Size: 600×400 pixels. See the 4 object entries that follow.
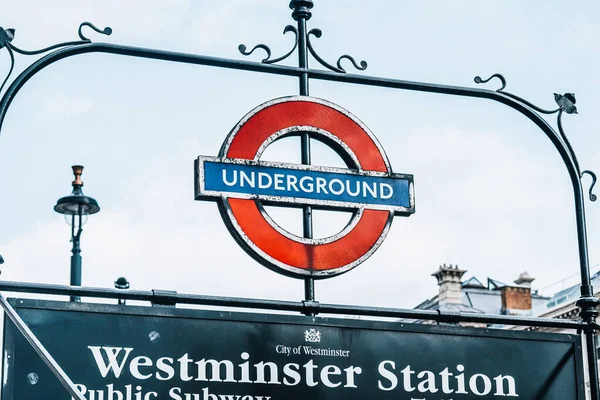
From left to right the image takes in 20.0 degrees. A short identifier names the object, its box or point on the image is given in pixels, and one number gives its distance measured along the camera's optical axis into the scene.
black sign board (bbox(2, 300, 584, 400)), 6.93
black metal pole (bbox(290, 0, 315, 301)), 7.97
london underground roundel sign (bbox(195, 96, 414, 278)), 7.94
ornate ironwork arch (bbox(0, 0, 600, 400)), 7.33
